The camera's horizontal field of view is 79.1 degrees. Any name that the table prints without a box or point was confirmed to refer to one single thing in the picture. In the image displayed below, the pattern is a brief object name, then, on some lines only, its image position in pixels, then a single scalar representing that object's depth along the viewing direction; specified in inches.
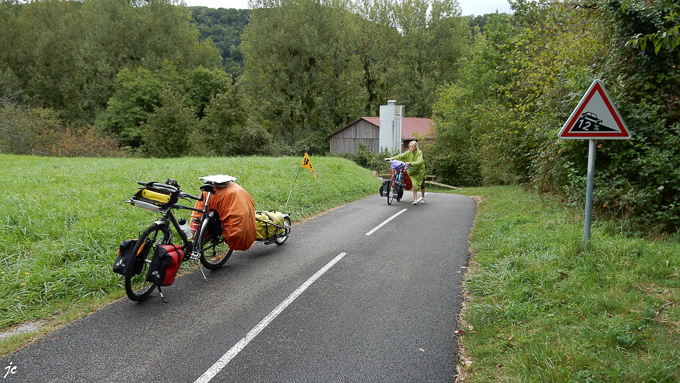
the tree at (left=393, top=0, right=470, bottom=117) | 2102.6
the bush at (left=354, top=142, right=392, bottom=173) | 1549.0
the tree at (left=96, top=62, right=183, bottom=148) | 1809.8
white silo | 1656.0
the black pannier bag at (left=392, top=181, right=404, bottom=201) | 487.2
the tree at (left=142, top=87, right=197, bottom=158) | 1355.8
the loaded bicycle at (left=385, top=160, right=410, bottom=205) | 483.6
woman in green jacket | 494.6
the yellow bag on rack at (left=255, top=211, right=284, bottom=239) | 259.1
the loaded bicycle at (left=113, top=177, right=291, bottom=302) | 179.9
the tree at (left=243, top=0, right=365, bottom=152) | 1825.8
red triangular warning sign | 200.7
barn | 1740.9
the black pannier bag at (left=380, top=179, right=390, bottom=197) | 484.8
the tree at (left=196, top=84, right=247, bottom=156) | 1412.4
